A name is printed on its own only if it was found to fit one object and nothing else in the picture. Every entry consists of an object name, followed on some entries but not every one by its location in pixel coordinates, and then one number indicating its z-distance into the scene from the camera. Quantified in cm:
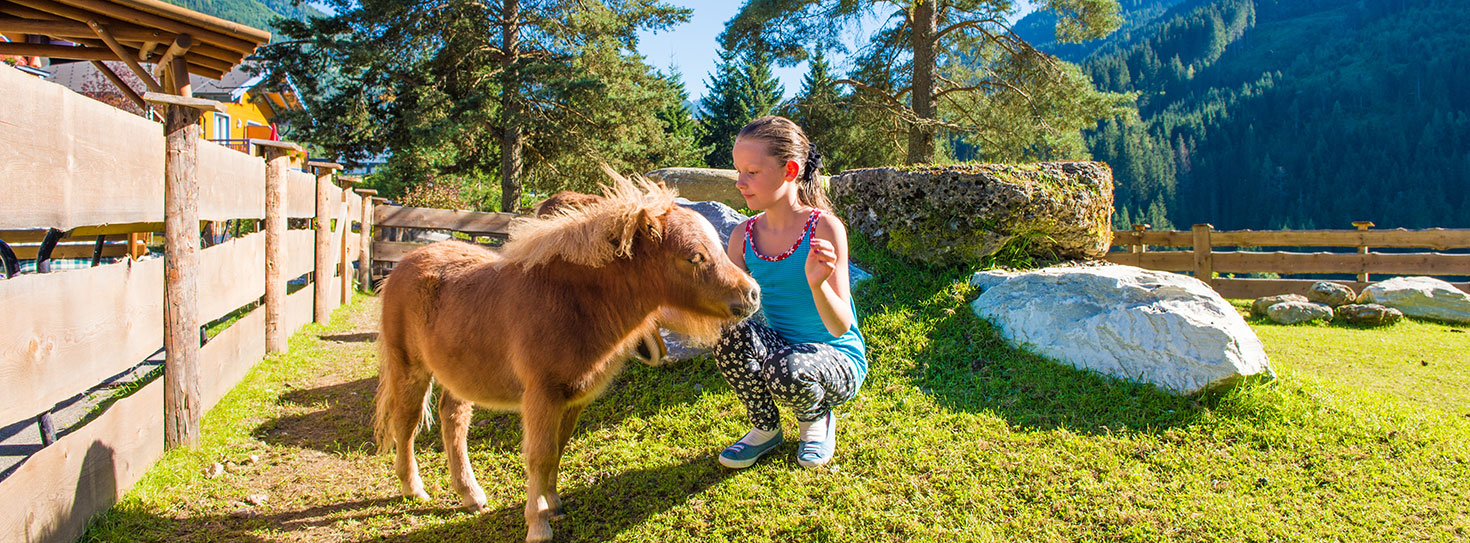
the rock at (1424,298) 1043
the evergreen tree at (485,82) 1820
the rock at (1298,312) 1013
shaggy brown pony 315
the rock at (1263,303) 1067
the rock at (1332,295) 1114
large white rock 472
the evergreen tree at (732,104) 3784
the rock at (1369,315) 991
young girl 357
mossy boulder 616
